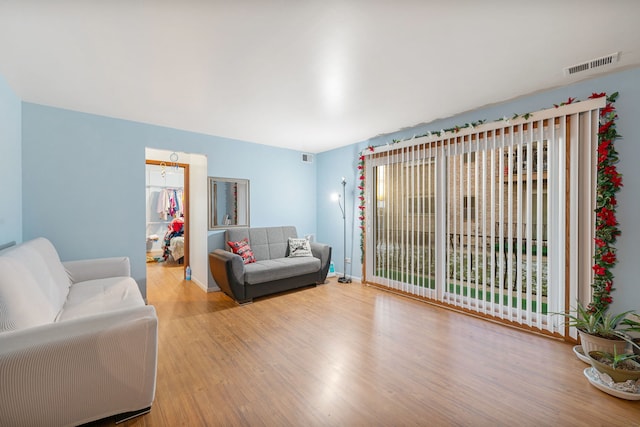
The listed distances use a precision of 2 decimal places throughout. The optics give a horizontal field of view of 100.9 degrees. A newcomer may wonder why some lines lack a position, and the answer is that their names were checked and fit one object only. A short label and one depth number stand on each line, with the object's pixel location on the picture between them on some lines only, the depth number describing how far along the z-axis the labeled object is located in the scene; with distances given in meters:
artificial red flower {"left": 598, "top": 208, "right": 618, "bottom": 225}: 2.35
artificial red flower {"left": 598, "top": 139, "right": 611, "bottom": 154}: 2.35
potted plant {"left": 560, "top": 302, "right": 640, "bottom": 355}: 2.14
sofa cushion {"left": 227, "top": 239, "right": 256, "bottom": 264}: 4.20
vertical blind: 2.56
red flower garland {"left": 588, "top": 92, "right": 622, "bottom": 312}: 2.35
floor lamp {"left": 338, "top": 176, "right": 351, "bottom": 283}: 5.04
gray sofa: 3.70
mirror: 4.41
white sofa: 1.33
